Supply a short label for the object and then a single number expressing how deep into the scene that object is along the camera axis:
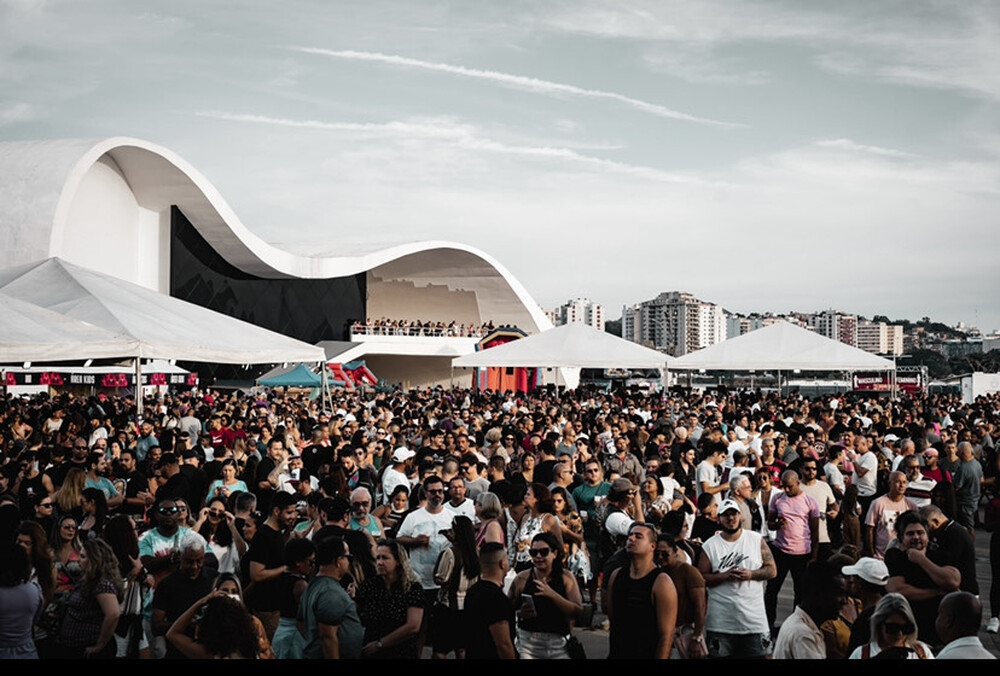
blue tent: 27.83
